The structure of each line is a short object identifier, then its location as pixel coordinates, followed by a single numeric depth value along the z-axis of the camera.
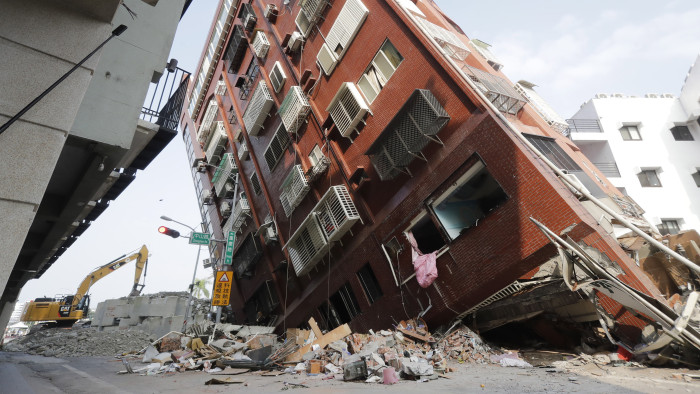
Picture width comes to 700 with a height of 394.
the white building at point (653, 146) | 17.73
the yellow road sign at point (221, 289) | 13.60
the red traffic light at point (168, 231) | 15.47
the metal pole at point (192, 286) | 16.97
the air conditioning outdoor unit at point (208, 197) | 23.05
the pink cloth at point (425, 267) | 8.99
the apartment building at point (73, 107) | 3.09
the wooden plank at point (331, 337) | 10.07
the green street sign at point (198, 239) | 14.40
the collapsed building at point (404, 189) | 7.39
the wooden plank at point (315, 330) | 10.88
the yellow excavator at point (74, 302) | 25.91
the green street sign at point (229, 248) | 15.36
